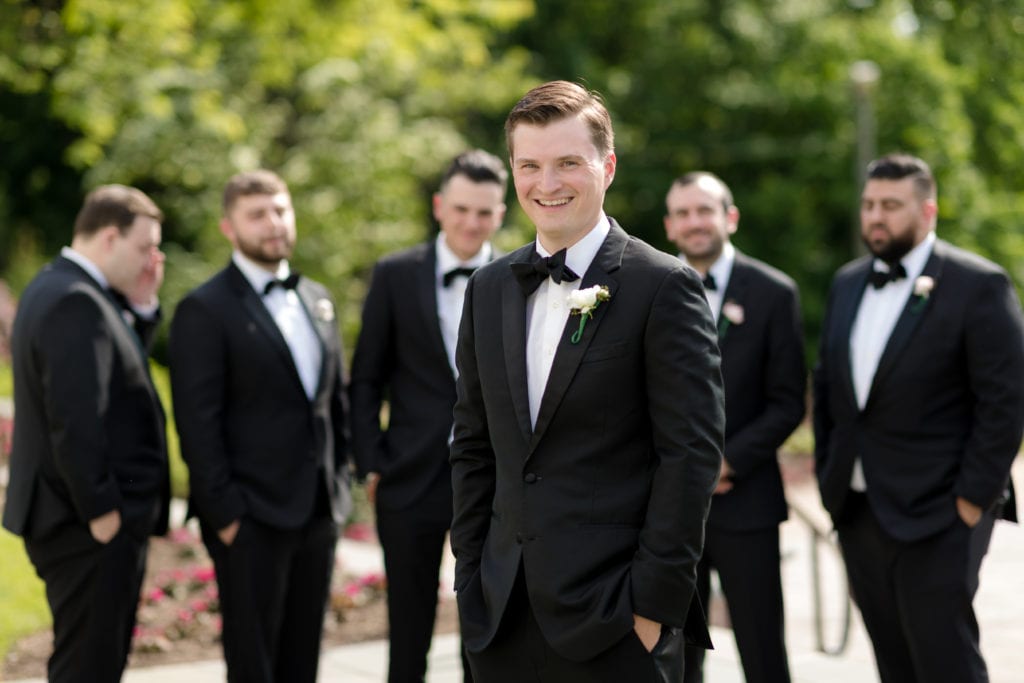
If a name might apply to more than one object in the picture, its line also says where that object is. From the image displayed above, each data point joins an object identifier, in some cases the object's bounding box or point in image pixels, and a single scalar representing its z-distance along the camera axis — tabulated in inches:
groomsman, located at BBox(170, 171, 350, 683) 213.3
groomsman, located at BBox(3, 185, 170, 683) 196.9
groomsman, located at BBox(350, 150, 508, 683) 223.9
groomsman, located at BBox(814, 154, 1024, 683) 195.0
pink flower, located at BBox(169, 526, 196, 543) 380.5
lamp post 762.2
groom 131.0
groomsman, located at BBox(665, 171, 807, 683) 215.2
